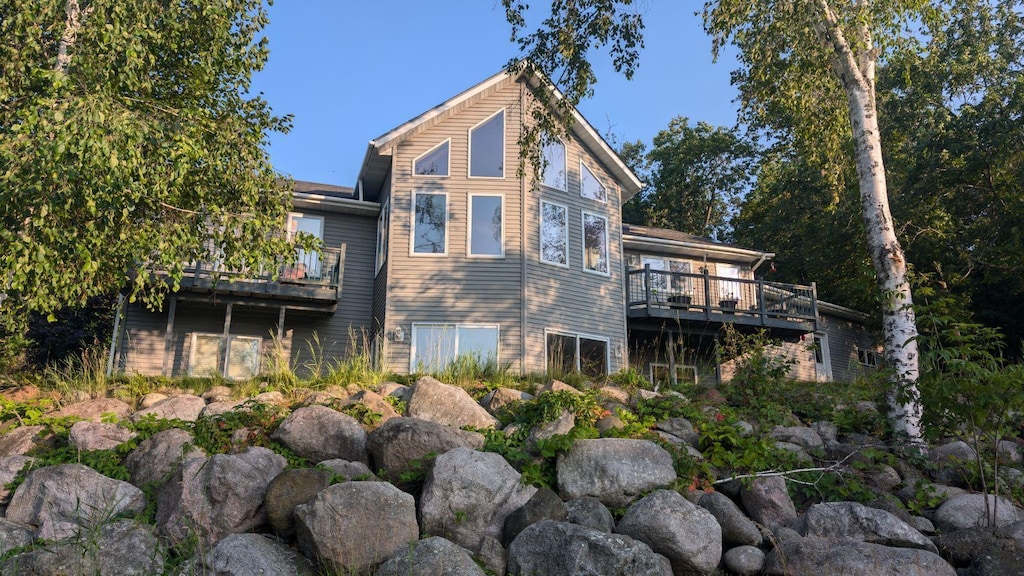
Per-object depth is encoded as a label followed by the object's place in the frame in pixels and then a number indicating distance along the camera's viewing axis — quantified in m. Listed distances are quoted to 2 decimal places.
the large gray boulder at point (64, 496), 6.74
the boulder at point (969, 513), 6.91
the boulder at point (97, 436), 8.05
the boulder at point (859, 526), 6.38
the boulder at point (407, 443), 7.41
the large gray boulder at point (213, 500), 6.45
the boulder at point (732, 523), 6.66
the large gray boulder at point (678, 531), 6.26
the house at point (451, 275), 15.48
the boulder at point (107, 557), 5.46
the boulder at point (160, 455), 7.51
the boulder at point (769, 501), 7.16
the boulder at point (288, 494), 6.46
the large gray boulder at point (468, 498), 6.65
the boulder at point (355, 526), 5.92
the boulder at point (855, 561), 5.64
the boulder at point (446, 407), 8.52
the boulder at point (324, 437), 7.82
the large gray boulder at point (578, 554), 5.69
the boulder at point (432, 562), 5.38
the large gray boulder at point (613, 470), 7.21
